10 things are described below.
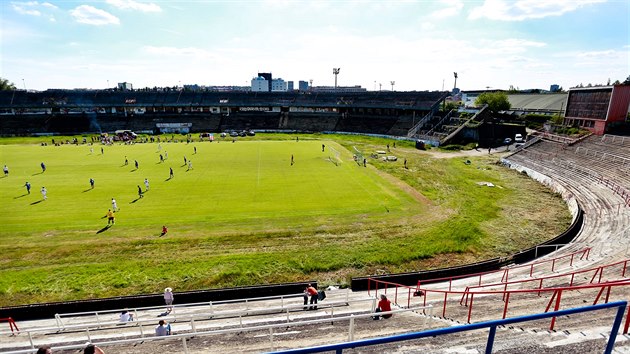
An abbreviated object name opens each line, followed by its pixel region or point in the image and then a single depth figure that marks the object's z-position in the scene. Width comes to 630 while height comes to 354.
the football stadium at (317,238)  10.72
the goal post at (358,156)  45.76
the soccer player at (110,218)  23.02
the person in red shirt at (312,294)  13.55
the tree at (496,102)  72.69
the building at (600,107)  41.72
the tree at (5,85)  121.14
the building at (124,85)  175.32
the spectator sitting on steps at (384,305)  11.12
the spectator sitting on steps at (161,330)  10.49
